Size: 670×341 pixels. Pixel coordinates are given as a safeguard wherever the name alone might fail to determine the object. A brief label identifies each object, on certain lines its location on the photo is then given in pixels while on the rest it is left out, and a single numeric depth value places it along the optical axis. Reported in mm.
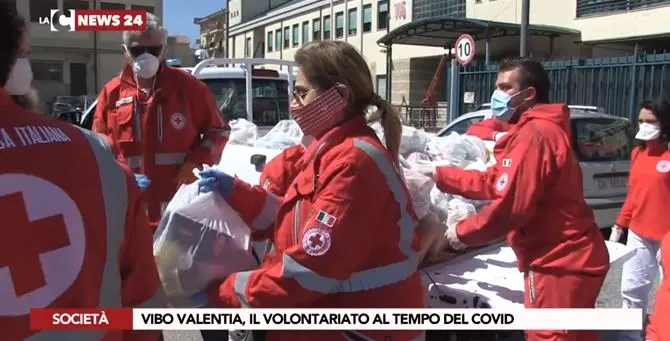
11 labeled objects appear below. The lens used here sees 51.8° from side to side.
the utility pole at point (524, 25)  14083
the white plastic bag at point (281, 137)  5637
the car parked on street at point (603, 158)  7289
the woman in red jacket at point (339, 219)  2049
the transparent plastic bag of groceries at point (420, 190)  3404
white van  7609
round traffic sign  13922
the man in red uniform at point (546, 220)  2932
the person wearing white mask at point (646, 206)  5027
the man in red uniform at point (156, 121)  3924
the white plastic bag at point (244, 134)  6199
